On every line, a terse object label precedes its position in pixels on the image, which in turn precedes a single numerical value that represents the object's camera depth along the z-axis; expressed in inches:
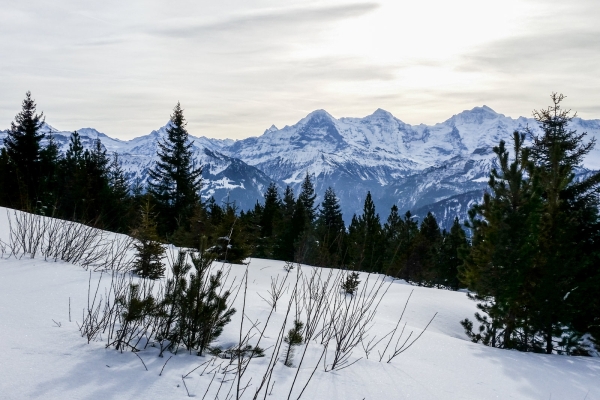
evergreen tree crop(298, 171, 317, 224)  1814.7
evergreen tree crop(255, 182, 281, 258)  1189.8
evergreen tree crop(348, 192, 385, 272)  1283.2
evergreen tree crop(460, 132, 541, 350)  318.0
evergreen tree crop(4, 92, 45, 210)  1016.2
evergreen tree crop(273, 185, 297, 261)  1306.6
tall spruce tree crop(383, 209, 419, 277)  1019.9
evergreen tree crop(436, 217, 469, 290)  1284.4
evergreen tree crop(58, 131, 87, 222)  831.1
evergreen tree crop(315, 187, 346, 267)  1755.7
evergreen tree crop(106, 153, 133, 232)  855.7
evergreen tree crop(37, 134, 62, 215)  962.0
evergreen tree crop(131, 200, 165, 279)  278.1
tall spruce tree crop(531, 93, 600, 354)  314.3
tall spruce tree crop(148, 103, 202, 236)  1007.6
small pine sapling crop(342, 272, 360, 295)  429.0
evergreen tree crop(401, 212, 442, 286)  963.3
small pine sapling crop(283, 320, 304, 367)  126.3
